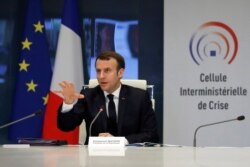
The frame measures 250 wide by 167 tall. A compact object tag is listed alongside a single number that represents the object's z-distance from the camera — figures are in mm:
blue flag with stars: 9970
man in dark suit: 6638
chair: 7289
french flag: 9646
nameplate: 4593
